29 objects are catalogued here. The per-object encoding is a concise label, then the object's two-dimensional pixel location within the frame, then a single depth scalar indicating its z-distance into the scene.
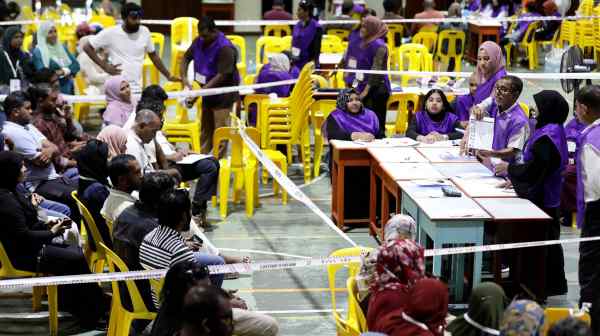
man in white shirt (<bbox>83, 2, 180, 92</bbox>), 10.23
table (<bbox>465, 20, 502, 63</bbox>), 15.95
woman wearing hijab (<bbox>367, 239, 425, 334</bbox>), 4.57
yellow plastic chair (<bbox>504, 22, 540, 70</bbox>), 16.00
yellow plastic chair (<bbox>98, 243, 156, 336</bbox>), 5.55
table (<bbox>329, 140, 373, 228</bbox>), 8.23
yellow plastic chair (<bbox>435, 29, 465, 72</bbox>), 15.12
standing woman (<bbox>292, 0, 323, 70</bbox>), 11.44
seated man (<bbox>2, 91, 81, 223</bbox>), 7.46
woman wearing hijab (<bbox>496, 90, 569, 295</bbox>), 6.58
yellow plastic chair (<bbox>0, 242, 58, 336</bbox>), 6.17
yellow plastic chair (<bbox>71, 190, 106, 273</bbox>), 6.40
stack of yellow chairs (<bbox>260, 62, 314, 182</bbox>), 9.64
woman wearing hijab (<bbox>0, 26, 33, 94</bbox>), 10.40
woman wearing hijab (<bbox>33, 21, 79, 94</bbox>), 11.11
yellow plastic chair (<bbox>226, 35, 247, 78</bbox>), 12.44
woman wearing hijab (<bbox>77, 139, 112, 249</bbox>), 6.46
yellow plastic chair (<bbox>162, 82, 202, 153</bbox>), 9.57
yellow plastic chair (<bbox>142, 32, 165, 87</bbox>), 12.94
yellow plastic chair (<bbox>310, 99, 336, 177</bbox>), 10.10
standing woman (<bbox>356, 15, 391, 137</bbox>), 9.78
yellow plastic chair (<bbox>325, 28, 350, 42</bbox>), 15.80
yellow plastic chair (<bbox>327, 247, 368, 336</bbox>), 5.05
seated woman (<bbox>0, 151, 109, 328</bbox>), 6.12
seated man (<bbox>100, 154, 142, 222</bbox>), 6.09
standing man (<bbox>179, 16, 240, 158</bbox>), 9.63
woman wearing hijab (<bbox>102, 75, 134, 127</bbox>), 8.66
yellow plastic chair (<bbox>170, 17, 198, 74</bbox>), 13.06
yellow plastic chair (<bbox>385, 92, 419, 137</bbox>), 10.57
